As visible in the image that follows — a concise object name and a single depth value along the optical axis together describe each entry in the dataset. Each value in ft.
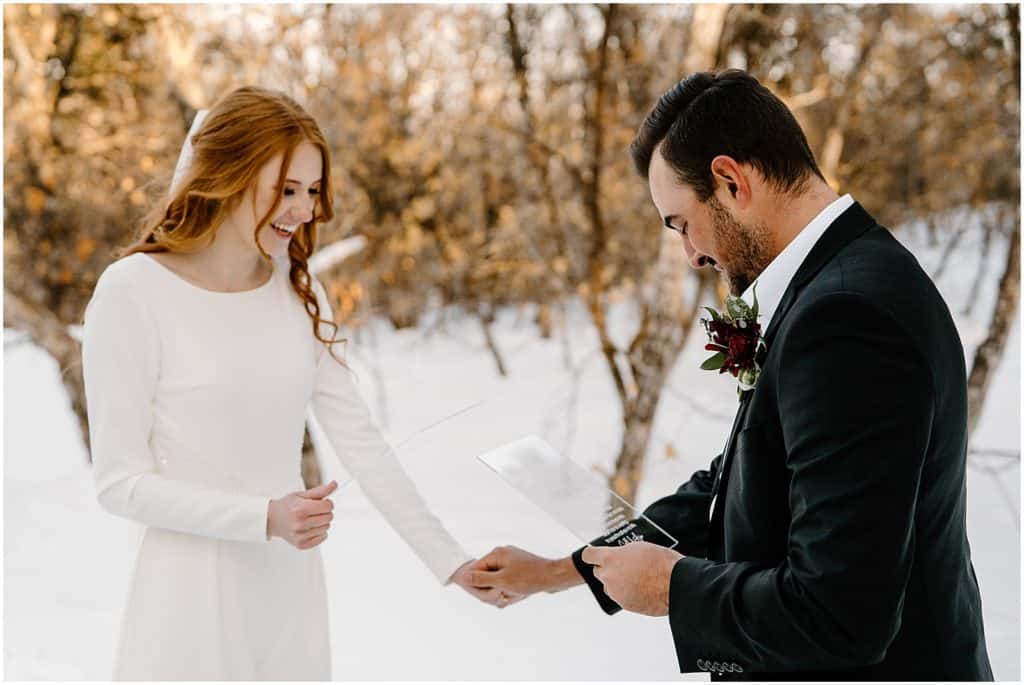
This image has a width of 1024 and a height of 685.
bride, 6.14
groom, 3.53
